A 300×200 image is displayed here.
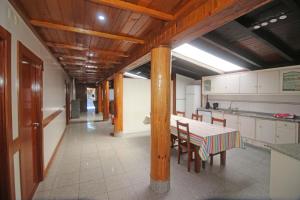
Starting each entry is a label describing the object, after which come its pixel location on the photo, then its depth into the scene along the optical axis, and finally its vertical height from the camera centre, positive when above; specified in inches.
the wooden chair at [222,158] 115.9 -48.7
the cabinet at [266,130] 145.4 -35.1
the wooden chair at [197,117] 160.5 -23.1
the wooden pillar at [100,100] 419.5 -12.6
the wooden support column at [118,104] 195.2 -10.5
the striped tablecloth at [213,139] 92.0 -28.4
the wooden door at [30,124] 70.0 -15.1
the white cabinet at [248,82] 168.1 +15.2
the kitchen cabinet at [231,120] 178.7 -30.6
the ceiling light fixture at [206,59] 163.8 +44.2
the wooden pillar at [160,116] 82.9 -11.3
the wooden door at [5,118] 50.4 -7.4
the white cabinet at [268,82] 150.1 +14.4
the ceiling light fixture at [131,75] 378.2 +54.0
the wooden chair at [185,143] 105.8 -36.3
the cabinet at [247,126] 162.1 -34.5
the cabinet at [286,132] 130.6 -33.2
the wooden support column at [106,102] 304.5 -12.3
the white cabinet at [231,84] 186.3 +15.7
